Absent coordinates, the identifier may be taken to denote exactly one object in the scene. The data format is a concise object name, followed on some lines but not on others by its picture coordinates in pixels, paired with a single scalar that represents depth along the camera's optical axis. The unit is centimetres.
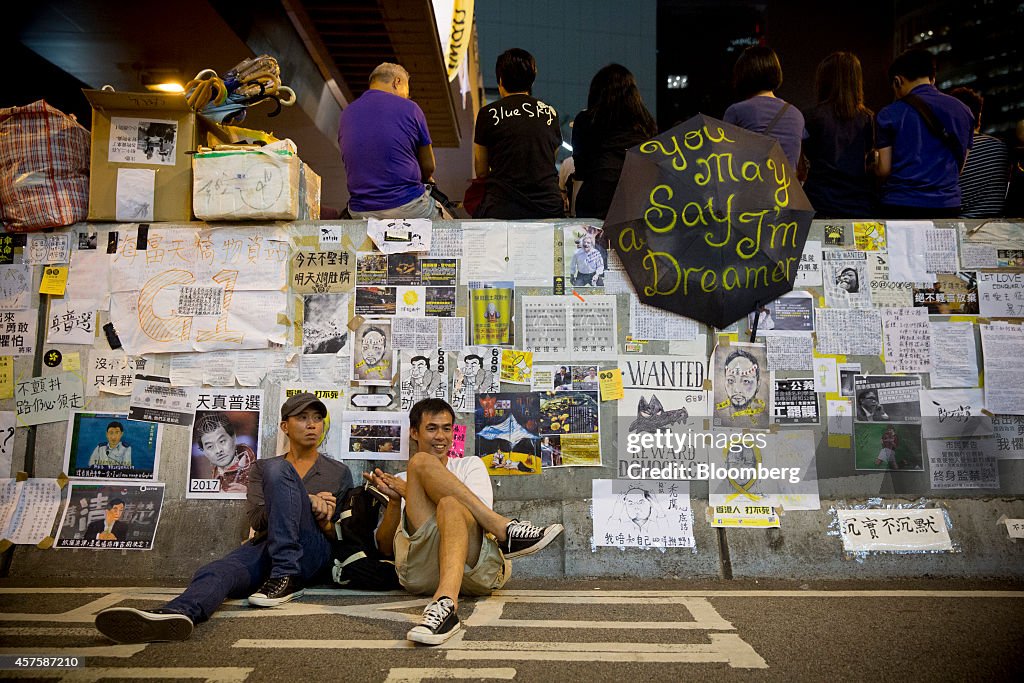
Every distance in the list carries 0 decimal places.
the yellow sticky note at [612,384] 459
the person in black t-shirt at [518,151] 514
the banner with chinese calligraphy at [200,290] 467
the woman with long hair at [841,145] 520
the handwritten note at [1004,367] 466
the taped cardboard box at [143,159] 483
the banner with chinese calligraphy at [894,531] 443
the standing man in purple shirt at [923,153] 504
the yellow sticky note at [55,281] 479
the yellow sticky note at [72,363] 471
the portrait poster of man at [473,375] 459
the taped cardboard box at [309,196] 491
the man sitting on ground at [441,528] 376
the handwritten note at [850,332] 467
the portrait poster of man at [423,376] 460
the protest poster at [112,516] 450
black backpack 411
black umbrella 459
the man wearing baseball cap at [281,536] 335
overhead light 908
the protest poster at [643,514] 444
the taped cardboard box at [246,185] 468
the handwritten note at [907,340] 466
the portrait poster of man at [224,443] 455
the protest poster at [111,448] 461
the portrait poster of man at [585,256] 470
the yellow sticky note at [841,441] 459
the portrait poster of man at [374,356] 462
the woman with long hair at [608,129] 519
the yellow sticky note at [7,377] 472
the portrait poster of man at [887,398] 462
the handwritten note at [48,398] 467
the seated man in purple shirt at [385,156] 503
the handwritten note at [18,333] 477
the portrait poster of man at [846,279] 470
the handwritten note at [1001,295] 471
